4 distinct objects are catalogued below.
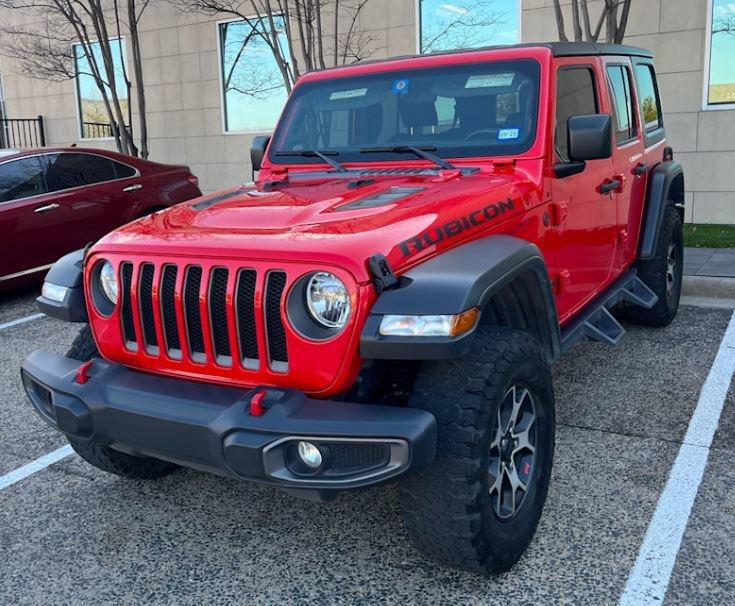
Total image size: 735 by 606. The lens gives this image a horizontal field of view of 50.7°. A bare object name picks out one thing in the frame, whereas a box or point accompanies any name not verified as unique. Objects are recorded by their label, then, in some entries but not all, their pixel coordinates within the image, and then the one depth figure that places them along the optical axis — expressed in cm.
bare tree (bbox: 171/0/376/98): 1038
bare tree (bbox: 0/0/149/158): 1253
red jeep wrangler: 240
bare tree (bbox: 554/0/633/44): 857
